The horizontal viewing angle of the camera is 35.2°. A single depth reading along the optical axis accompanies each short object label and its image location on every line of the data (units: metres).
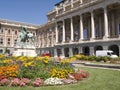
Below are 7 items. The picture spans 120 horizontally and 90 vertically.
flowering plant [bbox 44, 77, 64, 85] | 12.54
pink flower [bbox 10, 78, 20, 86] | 12.22
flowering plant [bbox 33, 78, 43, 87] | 12.10
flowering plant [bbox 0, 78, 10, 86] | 12.37
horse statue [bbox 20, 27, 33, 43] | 43.06
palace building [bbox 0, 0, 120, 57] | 53.62
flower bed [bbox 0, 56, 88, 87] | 12.48
